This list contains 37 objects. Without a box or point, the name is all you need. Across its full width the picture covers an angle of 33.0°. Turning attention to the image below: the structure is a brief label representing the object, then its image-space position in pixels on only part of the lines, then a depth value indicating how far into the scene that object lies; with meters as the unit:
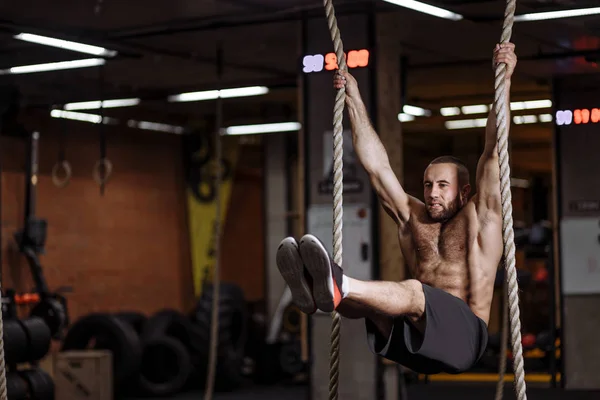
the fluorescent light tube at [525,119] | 13.02
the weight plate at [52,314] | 9.30
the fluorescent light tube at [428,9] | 6.98
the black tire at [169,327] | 11.41
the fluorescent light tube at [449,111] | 12.38
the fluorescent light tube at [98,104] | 11.82
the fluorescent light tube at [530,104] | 11.84
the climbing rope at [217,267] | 8.21
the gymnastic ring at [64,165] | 10.49
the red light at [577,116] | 9.32
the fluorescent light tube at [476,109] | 12.09
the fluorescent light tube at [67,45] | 7.80
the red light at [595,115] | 9.16
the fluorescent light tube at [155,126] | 13.87
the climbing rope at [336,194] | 3.74
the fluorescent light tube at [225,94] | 10.78
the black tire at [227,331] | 11.50
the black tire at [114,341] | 10.71
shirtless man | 3.60
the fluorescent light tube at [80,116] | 12.67
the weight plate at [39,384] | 8.36
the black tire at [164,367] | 11.03
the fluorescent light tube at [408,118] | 12.44
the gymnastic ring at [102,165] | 10.40
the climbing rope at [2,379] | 4.21
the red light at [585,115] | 9.27
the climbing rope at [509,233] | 3.43
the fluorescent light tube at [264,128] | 13.05
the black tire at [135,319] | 12.02
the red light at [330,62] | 7.69
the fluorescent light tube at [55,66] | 8.66
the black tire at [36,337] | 8.19
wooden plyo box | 9.81
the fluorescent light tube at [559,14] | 7.06
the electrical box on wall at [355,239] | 7.56
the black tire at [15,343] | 7.99
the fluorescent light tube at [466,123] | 13.18
